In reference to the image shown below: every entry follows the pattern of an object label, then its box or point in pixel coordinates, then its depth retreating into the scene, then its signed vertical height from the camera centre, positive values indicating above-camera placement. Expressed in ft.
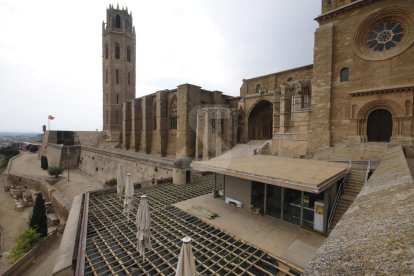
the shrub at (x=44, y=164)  125.70 -21.96
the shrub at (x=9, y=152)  184.24 -22.01
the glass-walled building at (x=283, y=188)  24.90 -8.33
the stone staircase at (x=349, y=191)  27.30 -9.01
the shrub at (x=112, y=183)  79.43 -21.21
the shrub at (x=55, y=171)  101.36 -21.39
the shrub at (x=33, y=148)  206.18 -19.34
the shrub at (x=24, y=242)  41.11 -24.31
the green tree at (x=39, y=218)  47.91 -22.07
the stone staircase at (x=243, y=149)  73.51 -6.31
